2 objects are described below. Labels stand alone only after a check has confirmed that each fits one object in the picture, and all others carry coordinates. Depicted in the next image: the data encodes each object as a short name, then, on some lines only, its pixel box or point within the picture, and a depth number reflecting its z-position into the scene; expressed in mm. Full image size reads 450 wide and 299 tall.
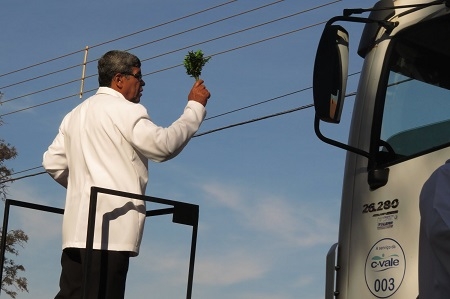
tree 29097
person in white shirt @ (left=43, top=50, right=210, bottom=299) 4578
